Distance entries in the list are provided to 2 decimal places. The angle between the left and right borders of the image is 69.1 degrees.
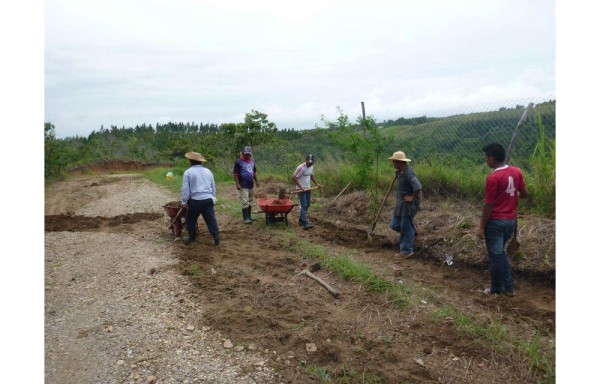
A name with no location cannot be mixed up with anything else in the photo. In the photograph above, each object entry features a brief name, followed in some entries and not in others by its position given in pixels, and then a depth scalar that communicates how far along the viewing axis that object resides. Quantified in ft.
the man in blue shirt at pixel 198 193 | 24.57
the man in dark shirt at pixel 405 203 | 22.41
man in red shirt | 16.49
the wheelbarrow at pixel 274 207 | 29.81
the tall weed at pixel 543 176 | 25.05
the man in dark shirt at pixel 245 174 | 31.22
